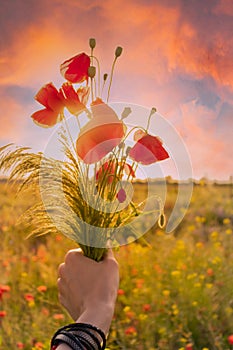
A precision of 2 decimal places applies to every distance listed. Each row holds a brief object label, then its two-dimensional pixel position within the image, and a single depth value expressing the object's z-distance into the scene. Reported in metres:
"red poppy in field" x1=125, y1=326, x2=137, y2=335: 2.04
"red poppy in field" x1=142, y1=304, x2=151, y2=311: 2.17
